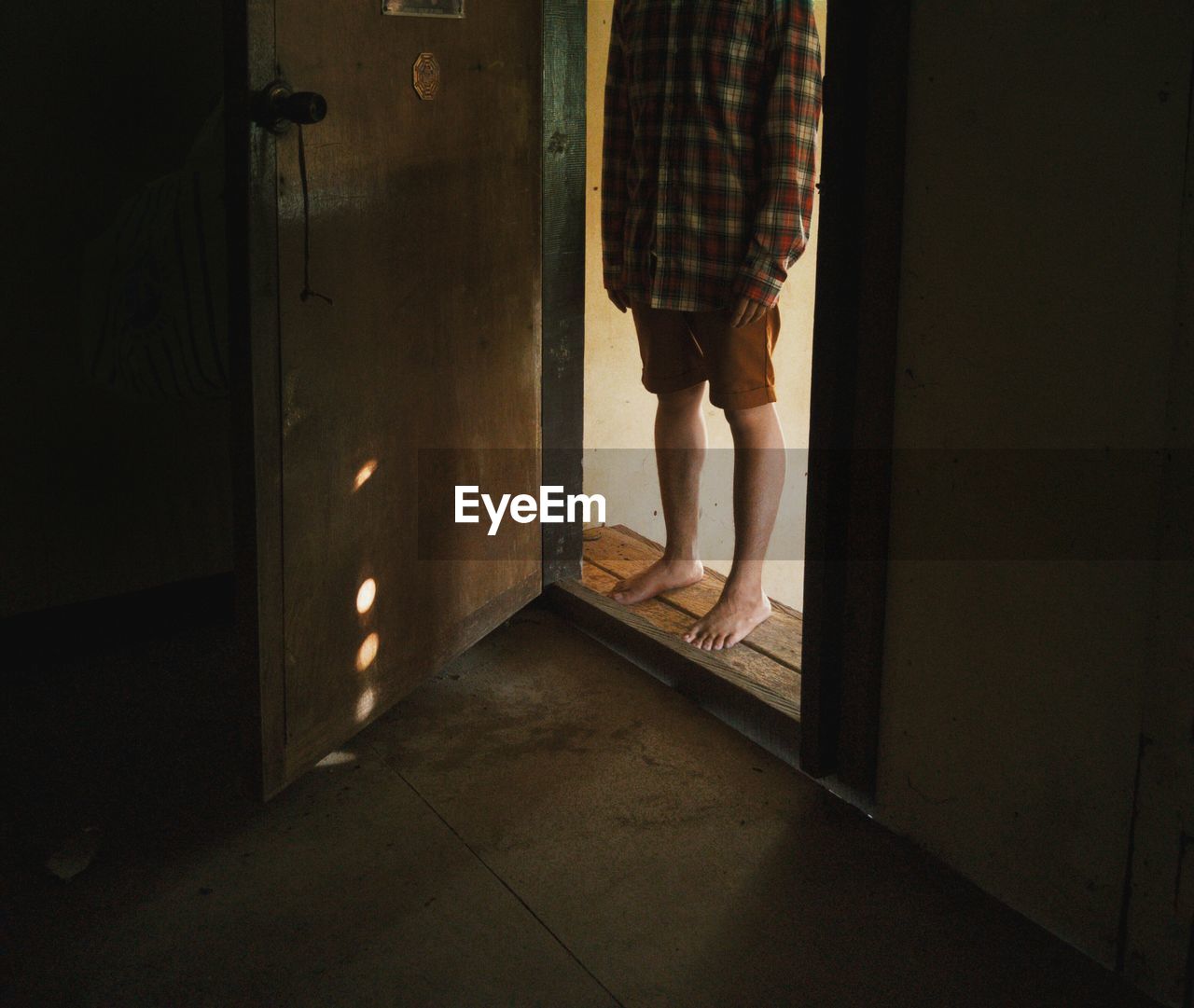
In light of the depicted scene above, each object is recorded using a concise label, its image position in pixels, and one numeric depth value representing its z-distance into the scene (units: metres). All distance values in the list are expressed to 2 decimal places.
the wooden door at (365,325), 1.56
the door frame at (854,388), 1.58
